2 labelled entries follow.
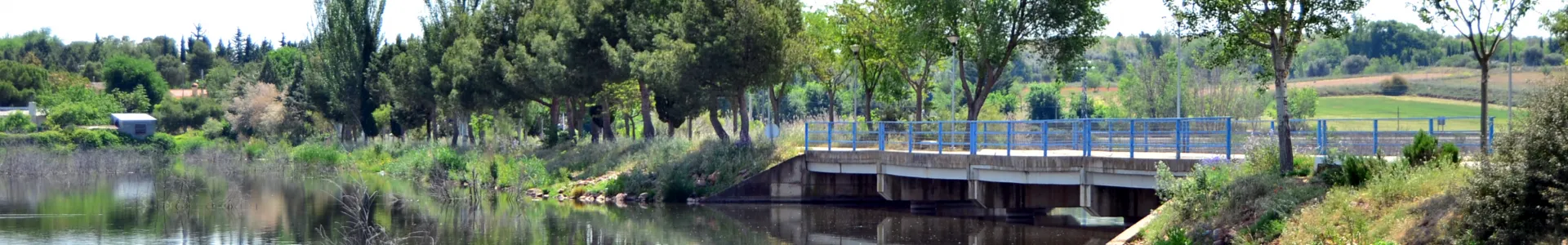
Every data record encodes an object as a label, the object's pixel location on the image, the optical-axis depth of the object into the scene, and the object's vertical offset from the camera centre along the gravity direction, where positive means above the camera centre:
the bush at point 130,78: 122.06 +3.80
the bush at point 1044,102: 104.44 +0.97
